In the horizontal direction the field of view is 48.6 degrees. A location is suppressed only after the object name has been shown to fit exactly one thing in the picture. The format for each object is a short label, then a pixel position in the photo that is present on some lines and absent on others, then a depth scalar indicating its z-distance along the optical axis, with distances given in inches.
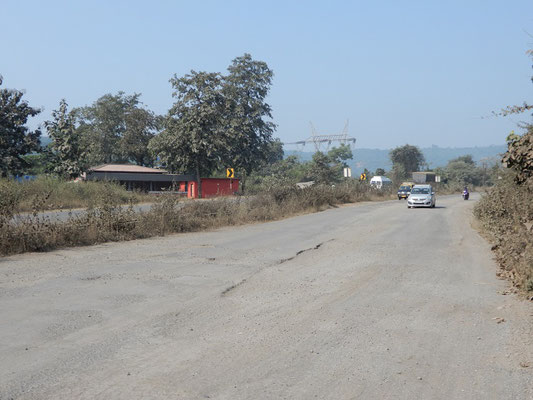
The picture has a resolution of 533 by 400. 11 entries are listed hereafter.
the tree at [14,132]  2058.3
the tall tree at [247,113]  2618.1
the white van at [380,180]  3428.2
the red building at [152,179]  2301.9
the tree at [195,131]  2421.3
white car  1616.6
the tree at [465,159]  6555.1
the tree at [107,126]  3149.6
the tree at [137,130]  3021.7
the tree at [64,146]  2258.9
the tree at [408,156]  5644.7
